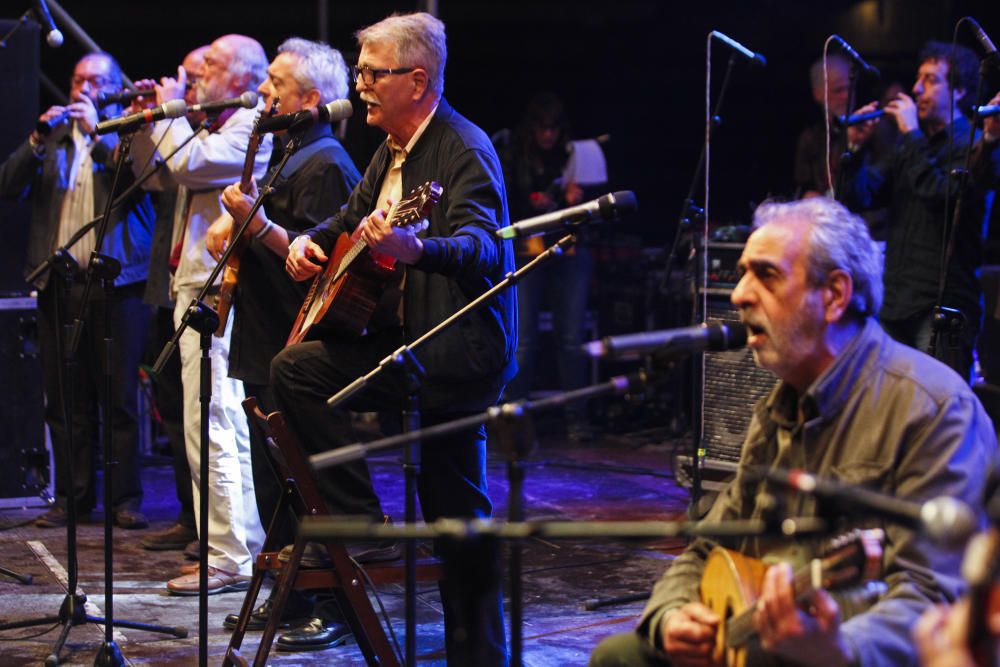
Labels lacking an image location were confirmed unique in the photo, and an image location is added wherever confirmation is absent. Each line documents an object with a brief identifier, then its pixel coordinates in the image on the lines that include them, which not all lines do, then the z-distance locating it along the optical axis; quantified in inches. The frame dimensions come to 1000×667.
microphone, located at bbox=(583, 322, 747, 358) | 200.4
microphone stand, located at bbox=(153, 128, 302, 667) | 293.7
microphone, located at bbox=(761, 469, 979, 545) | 122.3
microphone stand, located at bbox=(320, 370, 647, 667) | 198.1
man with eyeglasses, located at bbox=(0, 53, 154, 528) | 480.4
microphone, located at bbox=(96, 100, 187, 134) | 329.4
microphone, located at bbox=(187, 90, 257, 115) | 328.8
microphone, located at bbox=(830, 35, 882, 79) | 432.8
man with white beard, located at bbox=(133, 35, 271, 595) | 381.7
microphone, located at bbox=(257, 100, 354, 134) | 308.7
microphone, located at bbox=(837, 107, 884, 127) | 456.1
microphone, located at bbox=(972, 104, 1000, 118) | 394.6
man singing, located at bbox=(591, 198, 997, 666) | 187.0
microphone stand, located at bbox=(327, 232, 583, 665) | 245.3
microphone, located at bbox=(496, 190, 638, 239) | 233.8
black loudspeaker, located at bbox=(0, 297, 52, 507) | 506.9
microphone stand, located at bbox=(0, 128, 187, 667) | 318.0
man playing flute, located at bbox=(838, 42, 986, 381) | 446.0
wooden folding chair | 274.5
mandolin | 169.2
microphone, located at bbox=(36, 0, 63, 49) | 414.5
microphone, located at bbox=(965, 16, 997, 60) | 378.3
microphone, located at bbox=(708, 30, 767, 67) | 442.6
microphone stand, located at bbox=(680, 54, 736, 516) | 426.9
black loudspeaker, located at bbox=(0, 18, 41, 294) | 518.6
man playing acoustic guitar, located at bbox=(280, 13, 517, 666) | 282.0
